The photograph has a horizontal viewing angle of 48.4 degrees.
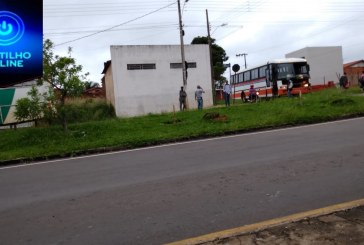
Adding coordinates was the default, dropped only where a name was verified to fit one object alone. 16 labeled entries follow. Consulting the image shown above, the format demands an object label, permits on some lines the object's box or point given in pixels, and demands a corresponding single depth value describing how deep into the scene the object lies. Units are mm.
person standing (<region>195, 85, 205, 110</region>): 23703
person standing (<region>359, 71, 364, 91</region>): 26884
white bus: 27703
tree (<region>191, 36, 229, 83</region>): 53969
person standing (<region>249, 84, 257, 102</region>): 29542
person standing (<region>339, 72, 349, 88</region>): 29486
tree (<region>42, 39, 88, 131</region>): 15156
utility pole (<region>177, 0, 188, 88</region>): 26406
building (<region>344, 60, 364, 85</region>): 50812
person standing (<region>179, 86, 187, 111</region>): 24391
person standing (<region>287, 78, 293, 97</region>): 26844
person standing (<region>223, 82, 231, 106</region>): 24316
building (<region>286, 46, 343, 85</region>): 49428
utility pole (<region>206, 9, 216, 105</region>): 31672
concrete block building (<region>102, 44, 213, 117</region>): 28875
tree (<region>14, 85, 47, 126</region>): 14844
